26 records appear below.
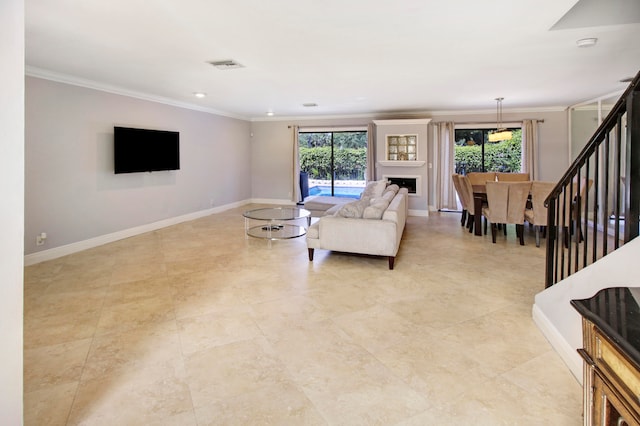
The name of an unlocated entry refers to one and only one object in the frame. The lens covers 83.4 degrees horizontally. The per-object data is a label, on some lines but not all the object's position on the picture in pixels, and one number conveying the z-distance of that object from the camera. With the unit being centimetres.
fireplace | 843
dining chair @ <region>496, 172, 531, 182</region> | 722
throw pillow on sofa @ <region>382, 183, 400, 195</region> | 581
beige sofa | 425
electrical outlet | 456
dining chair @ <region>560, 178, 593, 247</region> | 517
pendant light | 652
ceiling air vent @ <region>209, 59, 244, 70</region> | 409
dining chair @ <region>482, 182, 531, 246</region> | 539
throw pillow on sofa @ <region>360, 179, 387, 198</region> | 595
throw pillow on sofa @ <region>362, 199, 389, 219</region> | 443
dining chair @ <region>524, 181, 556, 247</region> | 516
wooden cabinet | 98
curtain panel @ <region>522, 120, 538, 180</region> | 795
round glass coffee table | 593
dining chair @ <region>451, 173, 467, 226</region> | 657
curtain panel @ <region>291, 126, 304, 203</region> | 948
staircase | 192
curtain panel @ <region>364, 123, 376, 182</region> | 889
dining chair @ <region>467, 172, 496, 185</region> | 734
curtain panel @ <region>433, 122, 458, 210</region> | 842
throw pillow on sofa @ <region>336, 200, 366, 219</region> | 454
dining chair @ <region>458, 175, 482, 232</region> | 612
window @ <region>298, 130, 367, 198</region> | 941
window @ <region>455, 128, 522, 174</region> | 850
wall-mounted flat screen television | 557
